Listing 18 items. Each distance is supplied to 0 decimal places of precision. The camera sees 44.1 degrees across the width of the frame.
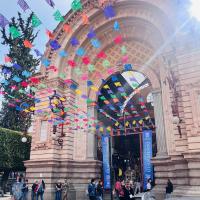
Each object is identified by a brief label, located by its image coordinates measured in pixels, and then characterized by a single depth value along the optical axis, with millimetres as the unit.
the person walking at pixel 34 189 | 19262
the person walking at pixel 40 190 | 18922
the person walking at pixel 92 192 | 17422
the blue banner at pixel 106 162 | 21531
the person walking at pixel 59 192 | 19172
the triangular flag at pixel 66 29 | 23303
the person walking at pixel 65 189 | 19422
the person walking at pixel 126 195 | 13203
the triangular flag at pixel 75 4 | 16956
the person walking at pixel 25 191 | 19766
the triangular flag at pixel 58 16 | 15384
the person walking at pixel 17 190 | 19314
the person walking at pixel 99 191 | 17914
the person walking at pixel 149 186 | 17812
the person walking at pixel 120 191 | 13242
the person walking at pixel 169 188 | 15922
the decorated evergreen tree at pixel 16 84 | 35500
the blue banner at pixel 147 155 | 19406
